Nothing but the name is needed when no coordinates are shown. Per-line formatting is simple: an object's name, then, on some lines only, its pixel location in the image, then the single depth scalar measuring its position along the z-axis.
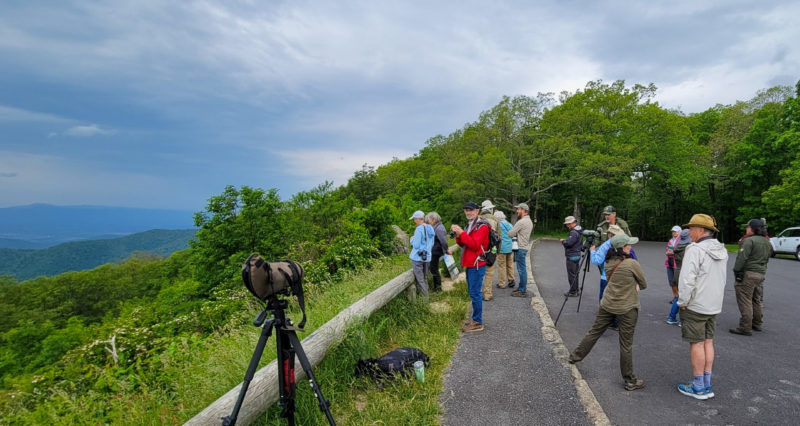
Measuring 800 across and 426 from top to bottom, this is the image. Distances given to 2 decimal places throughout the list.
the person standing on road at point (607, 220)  6.04
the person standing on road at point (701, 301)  3.65
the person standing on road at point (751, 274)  5.36
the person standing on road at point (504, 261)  7.99
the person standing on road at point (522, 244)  7.47
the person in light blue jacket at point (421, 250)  6.58
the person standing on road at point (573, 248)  6.92
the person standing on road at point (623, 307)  3.86
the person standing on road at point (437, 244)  7.12
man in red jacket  5.34
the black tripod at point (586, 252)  5.97
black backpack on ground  3.88
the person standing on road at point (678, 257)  5.92
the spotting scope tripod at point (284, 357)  2.32
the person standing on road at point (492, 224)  7.31
